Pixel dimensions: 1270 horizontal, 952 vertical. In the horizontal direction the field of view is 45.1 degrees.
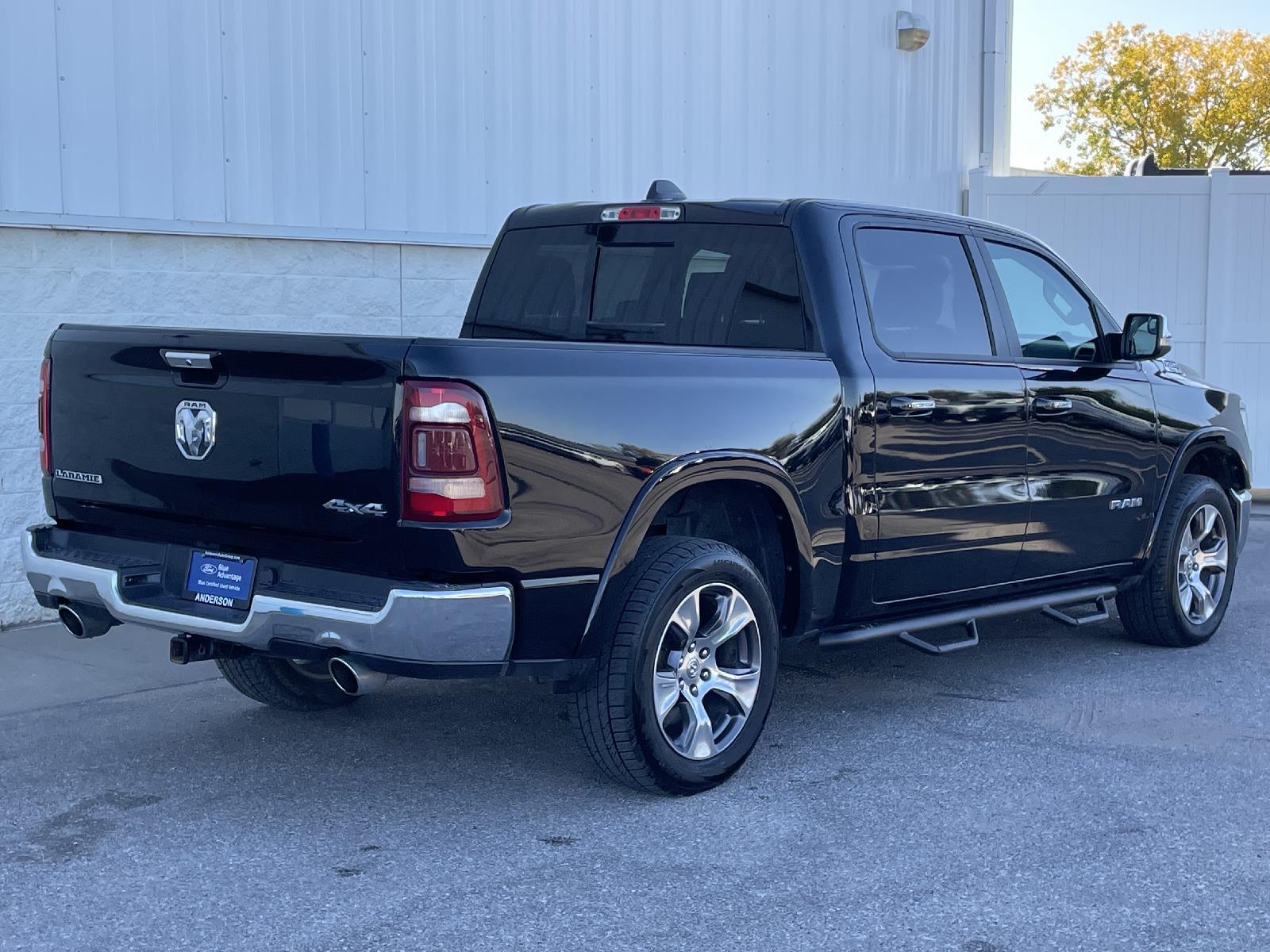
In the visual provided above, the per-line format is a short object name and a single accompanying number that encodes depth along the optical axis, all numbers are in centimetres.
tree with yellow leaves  5909
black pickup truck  418
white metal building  732
